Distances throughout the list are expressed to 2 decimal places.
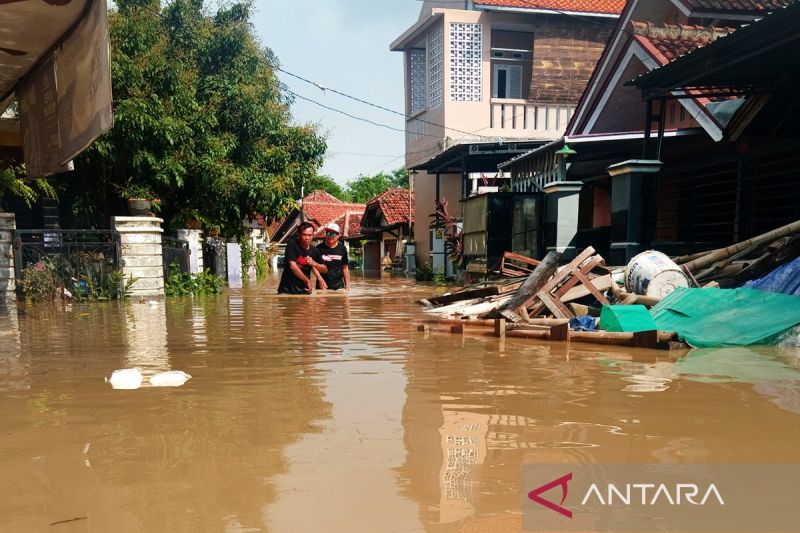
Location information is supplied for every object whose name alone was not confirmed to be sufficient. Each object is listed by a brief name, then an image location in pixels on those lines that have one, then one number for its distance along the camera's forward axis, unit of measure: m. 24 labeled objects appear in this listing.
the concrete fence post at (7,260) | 11.39
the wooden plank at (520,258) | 10.09
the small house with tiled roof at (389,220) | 30.70
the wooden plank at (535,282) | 7.30
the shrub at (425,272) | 21.49
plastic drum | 6.98
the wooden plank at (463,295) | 8.53
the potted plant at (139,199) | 12.39
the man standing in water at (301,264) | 10.77
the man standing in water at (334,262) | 11.17
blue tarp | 6.06
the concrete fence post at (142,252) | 12.30
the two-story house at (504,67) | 19.12
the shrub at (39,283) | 11.40
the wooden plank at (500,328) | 6.43
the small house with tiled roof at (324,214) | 41.97
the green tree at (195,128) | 13.00
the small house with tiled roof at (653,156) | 9.34
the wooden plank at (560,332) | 6.02
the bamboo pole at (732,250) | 6.91
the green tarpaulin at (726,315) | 5.55
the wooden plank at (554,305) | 7.17
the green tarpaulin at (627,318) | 5.82
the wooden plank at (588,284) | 7.35
